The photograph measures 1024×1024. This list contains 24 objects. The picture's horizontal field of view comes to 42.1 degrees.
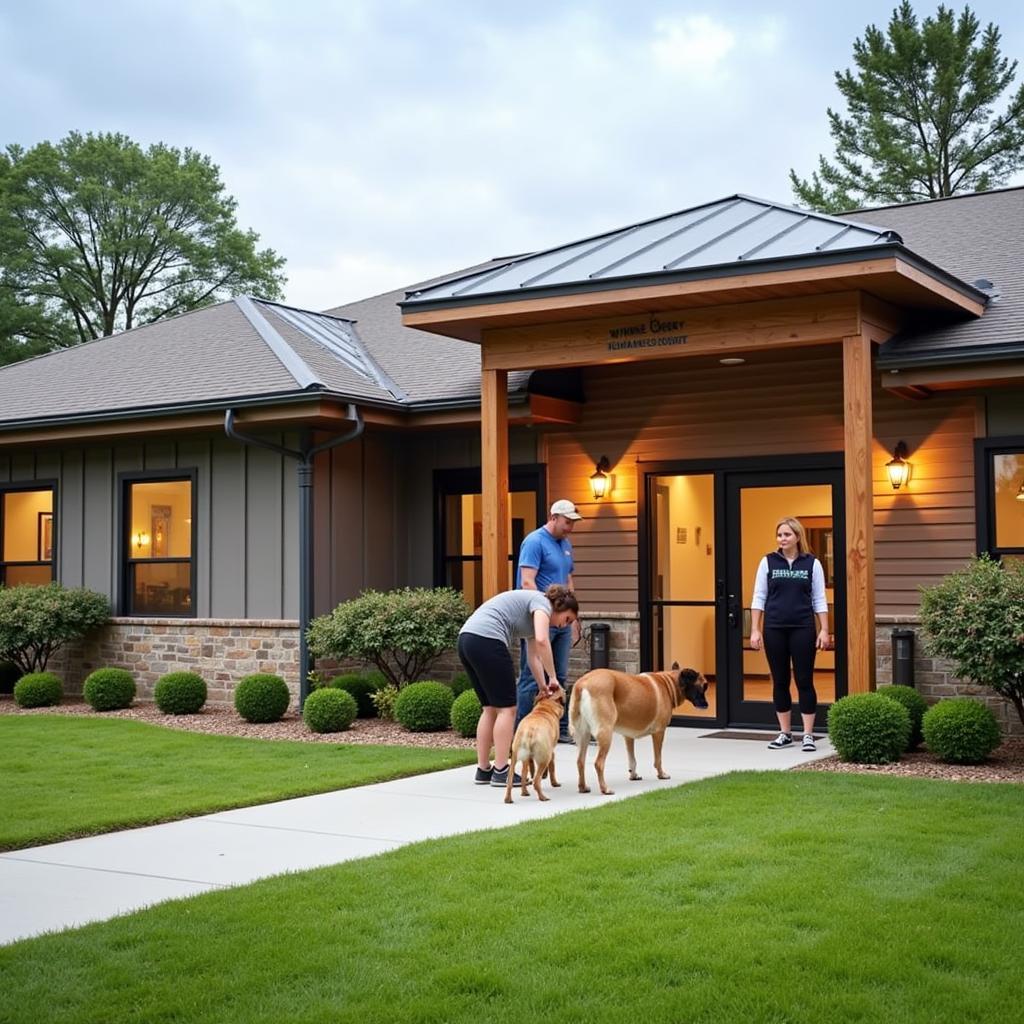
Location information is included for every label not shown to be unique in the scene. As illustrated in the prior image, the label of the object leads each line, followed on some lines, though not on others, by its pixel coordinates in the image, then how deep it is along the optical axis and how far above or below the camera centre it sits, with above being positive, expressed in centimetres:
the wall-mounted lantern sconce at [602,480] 1253 +114
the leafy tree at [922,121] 3094 +1134
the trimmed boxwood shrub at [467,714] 1052 -89
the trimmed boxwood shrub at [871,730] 900 -89
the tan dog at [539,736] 784 -80
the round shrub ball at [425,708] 1106 -88
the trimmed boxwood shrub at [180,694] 1270 -86
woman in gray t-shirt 809 -22
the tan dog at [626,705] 802 -64
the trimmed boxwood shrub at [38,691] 1359 -88
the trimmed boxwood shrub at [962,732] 888 -90
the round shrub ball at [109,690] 1307 -84
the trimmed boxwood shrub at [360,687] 1219 -77
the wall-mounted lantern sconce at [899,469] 1091 +107
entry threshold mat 1100 -113
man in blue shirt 952 +29
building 1012 +152
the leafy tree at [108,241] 3684 +1034
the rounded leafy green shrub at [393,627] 1178 -23
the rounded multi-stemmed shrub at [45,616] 1374 -12
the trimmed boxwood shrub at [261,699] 1206 -87
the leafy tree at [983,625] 869 -18
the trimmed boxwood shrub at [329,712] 1127 -92
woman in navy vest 986 -9
